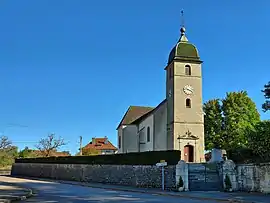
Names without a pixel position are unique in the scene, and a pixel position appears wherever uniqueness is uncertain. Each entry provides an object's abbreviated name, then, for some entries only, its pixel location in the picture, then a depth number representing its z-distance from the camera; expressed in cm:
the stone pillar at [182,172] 2398
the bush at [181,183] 2381
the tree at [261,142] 2222
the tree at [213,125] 5088
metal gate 2419
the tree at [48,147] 6719
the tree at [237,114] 5028
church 3634
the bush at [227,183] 2275
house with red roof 7975
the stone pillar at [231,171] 2296
